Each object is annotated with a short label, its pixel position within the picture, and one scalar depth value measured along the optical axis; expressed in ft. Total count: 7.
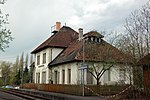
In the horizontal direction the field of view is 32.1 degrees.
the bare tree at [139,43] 57.16
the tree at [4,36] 53.46
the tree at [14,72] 307.52
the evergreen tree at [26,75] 278.26
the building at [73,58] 96.37
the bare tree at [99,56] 99.66
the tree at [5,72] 341.00
